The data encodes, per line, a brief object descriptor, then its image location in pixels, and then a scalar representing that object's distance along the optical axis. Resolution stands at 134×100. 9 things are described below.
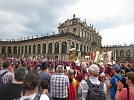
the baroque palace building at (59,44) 40.06
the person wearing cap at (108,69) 8.10
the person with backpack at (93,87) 2.81
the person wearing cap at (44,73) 4.16
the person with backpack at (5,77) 3.93
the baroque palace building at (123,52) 62.38
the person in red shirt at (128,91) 2.59
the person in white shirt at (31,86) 1.94
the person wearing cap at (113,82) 4.17
